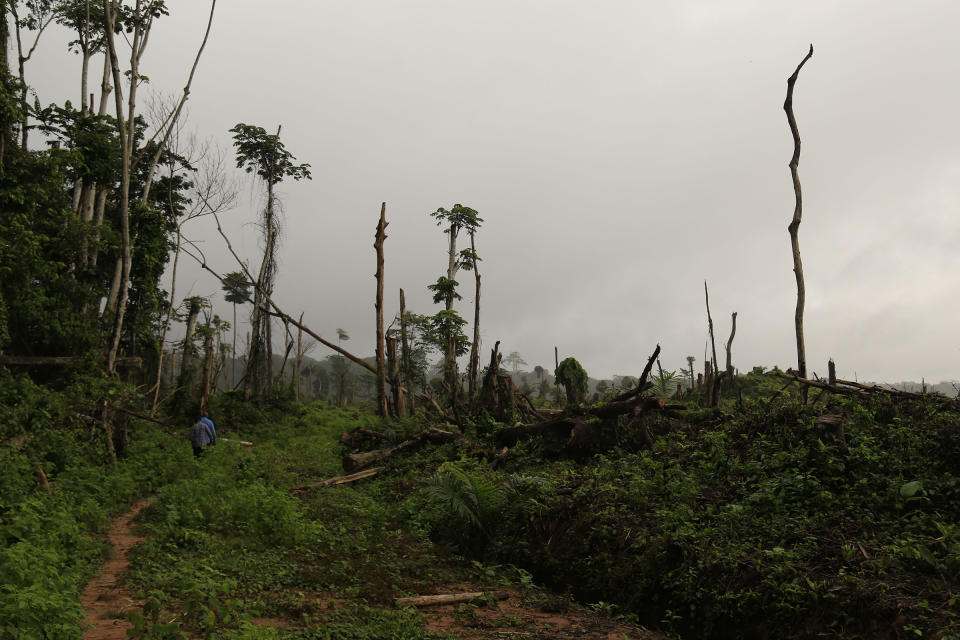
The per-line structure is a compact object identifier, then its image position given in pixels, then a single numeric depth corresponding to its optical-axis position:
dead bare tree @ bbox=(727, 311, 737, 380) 25.97
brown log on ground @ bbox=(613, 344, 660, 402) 12.01
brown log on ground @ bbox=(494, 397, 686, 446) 12.16
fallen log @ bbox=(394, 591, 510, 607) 6.18
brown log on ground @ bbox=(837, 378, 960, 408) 9.52
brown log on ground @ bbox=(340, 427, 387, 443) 17.22
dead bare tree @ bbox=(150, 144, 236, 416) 26.66
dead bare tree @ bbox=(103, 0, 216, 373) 14.31
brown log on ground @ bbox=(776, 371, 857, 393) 10.93
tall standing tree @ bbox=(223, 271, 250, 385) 39.97
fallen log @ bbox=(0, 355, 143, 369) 14.16
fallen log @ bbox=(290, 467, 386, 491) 12.52
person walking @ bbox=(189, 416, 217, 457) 14.97
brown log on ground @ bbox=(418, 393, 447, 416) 18.27
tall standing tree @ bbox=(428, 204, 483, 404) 32.34
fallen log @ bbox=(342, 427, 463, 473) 14.44
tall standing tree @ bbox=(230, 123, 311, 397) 29.84
